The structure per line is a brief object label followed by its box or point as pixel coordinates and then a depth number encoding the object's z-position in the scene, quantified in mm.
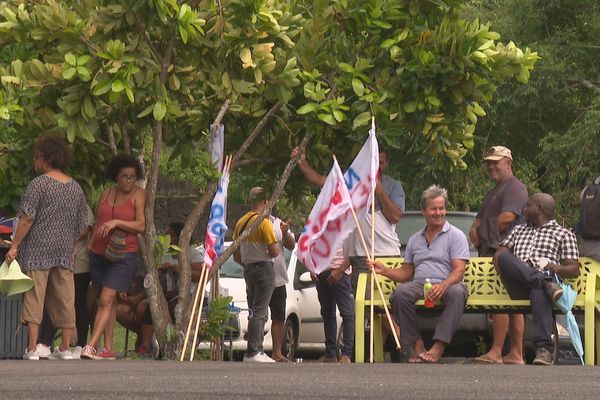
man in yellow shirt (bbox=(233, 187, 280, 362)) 16844
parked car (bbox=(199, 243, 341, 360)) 19906
